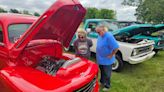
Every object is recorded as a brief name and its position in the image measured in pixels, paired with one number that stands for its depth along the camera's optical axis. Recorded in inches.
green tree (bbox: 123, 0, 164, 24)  483.0
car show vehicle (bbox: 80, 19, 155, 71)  154.7
